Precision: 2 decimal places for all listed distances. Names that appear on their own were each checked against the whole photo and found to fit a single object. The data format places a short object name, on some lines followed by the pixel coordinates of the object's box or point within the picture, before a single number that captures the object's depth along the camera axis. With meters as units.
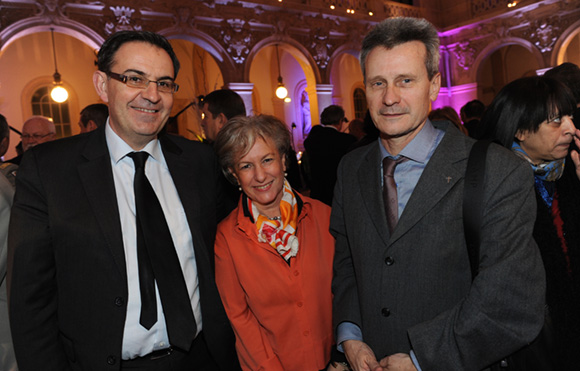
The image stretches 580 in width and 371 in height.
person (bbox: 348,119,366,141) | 5.55
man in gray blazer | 1.35
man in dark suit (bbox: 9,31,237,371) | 1.61
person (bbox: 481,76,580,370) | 1.78
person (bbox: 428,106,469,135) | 4.24
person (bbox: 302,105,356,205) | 4.59
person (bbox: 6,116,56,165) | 4.47
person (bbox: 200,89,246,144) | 3.46
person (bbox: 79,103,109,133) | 3.97
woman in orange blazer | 1.95
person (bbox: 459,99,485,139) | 4.64
